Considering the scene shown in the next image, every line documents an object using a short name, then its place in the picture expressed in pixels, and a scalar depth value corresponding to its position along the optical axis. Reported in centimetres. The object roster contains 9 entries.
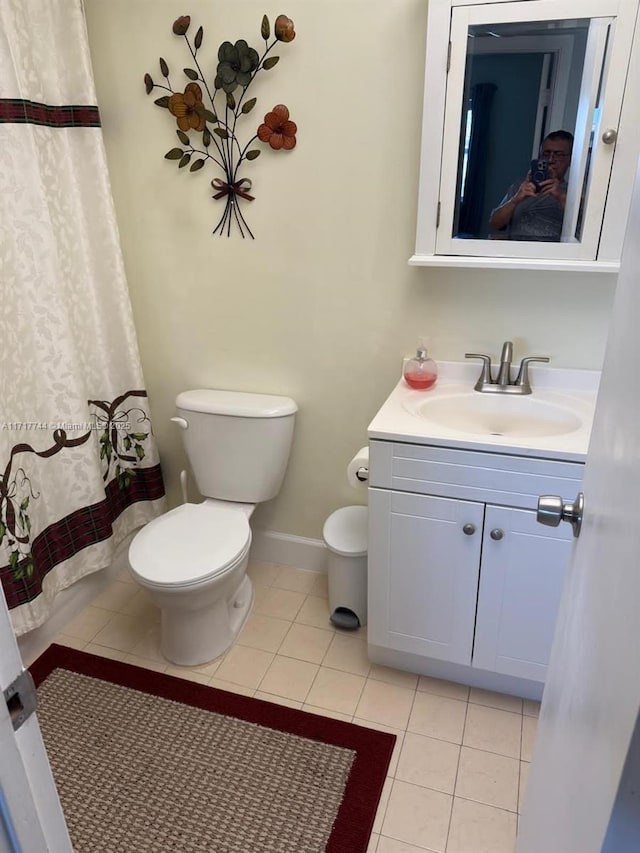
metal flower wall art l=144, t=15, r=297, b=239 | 171
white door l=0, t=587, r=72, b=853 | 62
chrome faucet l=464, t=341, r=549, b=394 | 174
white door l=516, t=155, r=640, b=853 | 49
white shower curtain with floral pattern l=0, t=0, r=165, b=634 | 166
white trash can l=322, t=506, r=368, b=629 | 192
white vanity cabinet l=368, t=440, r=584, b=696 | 148
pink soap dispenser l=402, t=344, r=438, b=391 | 179
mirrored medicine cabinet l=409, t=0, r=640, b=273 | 142
